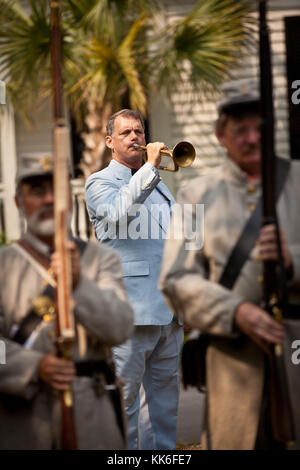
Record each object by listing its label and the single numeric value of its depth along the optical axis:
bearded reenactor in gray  5.85
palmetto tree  18.17
